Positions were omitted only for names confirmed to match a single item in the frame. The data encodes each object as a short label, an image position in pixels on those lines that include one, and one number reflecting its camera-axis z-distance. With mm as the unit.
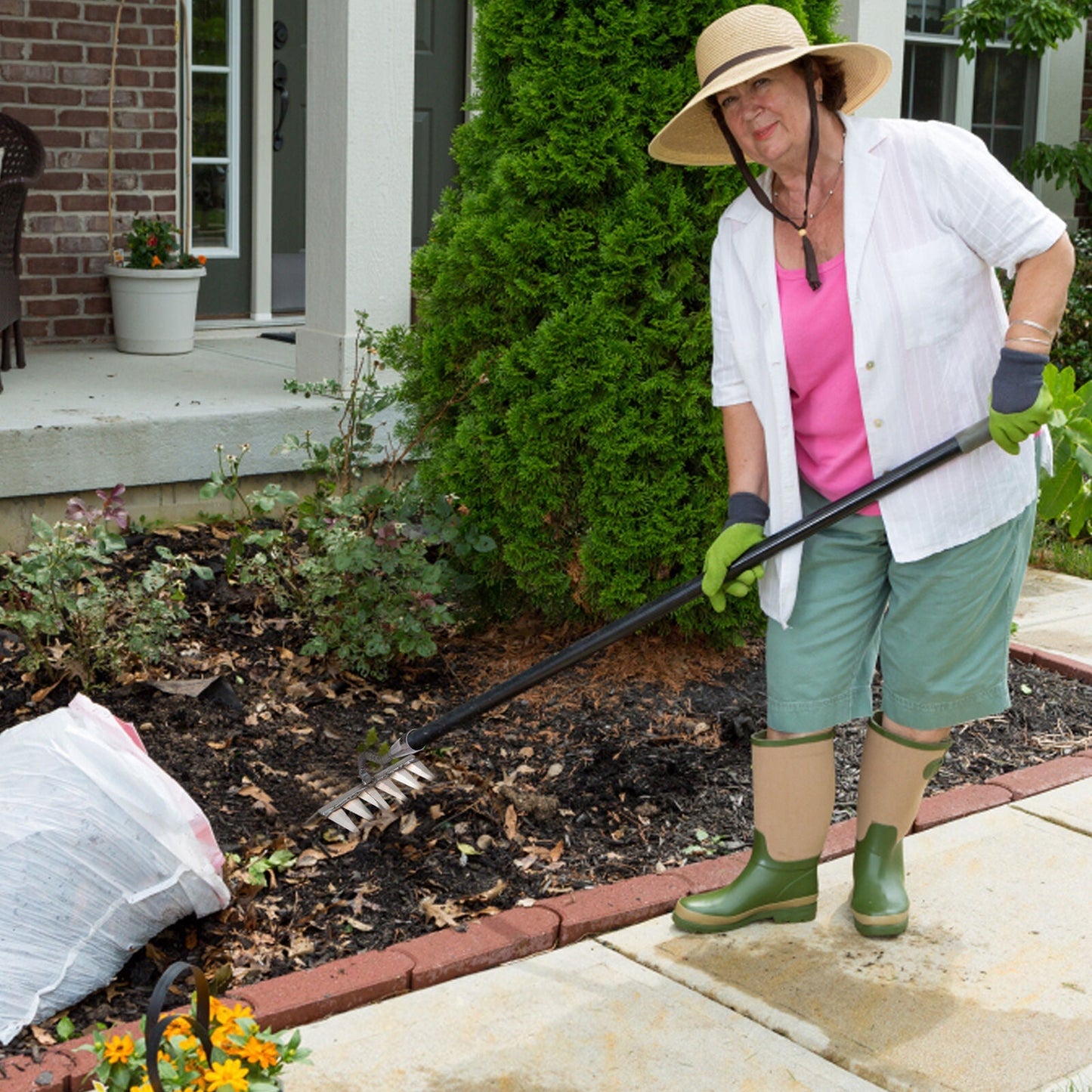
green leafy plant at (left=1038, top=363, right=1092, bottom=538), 3951
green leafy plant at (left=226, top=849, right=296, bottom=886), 3244
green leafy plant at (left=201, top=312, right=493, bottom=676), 4266
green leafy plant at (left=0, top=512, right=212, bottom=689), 4059
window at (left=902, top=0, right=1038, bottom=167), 10062
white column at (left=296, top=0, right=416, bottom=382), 5707
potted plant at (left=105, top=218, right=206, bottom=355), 7113
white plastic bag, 2814
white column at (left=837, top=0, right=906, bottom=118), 6051
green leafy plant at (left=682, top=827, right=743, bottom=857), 3602
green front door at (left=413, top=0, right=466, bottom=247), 8836
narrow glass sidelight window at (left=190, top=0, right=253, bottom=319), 8031
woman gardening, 2914
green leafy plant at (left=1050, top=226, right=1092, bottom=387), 8070
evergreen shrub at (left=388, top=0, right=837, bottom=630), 4082
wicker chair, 6156
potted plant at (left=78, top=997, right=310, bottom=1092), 2039
